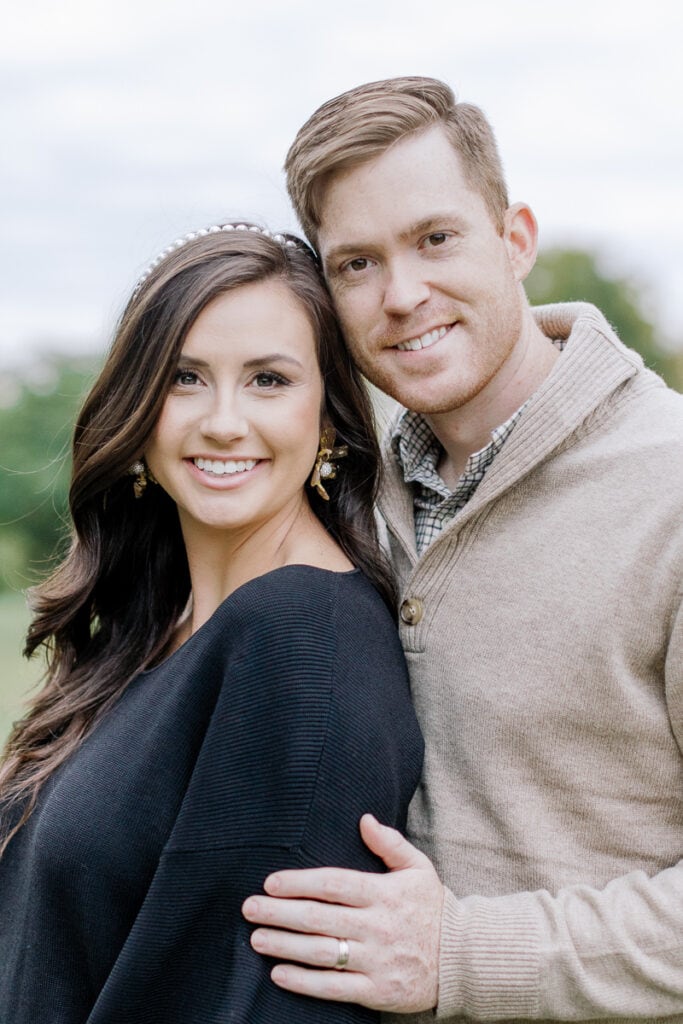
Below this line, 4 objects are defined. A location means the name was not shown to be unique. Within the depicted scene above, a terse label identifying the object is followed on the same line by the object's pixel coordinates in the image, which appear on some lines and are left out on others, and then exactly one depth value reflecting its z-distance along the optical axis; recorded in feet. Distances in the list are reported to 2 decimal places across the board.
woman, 6.57
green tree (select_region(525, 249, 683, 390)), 141.18
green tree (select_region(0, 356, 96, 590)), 50.29
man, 6.83
